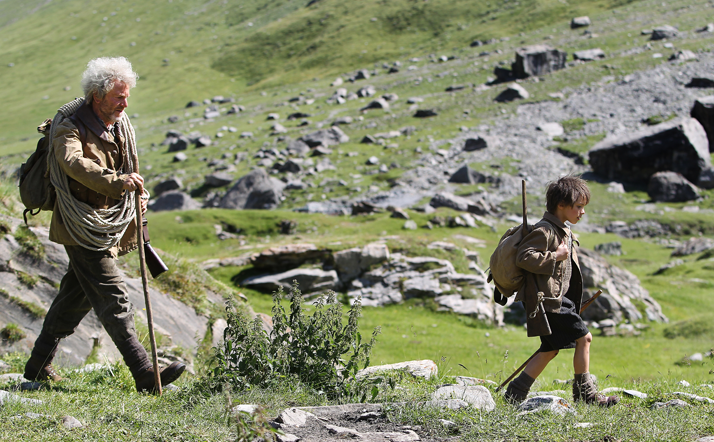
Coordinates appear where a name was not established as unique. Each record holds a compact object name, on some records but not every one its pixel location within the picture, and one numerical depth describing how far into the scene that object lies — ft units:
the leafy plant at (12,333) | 25.34
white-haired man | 18.60
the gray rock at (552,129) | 151.31
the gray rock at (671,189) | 113.70
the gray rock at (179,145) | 186.51
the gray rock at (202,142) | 185.78
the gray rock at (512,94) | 181.68
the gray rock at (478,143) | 144.77
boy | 18.63
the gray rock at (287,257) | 55.52
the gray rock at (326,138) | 159.84
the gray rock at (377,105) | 197.28
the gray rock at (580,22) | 253.24
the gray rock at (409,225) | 71.37
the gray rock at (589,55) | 205.99
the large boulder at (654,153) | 120.88
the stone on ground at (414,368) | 22.99
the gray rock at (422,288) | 53.26
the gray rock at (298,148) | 154.71
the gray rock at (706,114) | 132.98
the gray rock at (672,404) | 18.33
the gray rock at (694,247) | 82.28
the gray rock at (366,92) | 225.35
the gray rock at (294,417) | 16.01
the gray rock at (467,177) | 124.88
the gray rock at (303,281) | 53.78
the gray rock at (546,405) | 17.34
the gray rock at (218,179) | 137.80
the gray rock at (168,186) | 142.41
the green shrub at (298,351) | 19.24
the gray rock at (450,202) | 98.89
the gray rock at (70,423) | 15.55
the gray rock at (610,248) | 86.62
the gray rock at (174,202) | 123.95
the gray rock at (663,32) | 210.18
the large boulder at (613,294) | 54.90
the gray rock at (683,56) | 179.32
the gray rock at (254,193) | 119.65
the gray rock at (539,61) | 200.85
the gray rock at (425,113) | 179.63
